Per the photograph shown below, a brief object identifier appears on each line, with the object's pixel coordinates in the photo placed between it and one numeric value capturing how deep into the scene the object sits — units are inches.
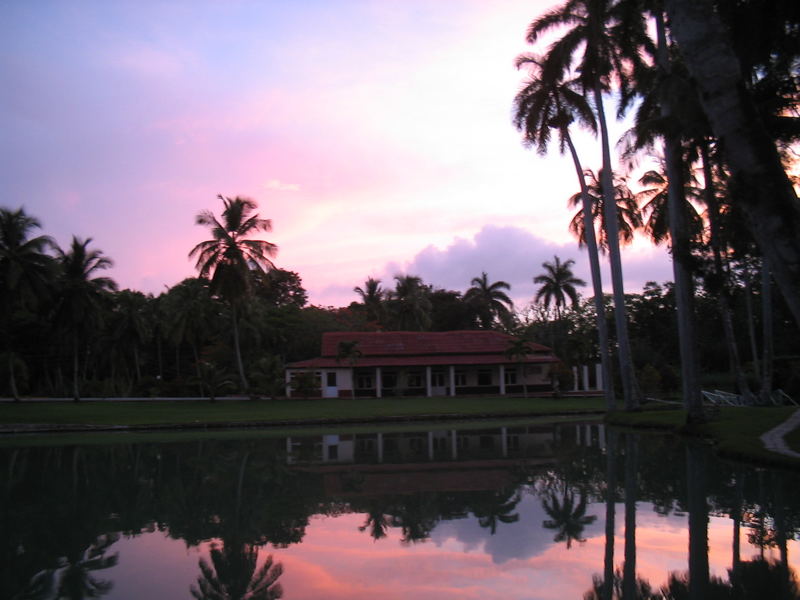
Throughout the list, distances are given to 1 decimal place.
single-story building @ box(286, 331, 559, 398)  1823.3
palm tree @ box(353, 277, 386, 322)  2573.8
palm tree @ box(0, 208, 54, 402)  1515.7
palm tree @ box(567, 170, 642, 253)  1241.4
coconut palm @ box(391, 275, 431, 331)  2421.3
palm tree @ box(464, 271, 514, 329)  2541.8
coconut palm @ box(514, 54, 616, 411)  1012.5
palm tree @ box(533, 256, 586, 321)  2201.0
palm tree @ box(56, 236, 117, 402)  1664.6
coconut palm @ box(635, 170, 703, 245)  1065.5
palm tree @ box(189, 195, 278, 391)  1649.9
